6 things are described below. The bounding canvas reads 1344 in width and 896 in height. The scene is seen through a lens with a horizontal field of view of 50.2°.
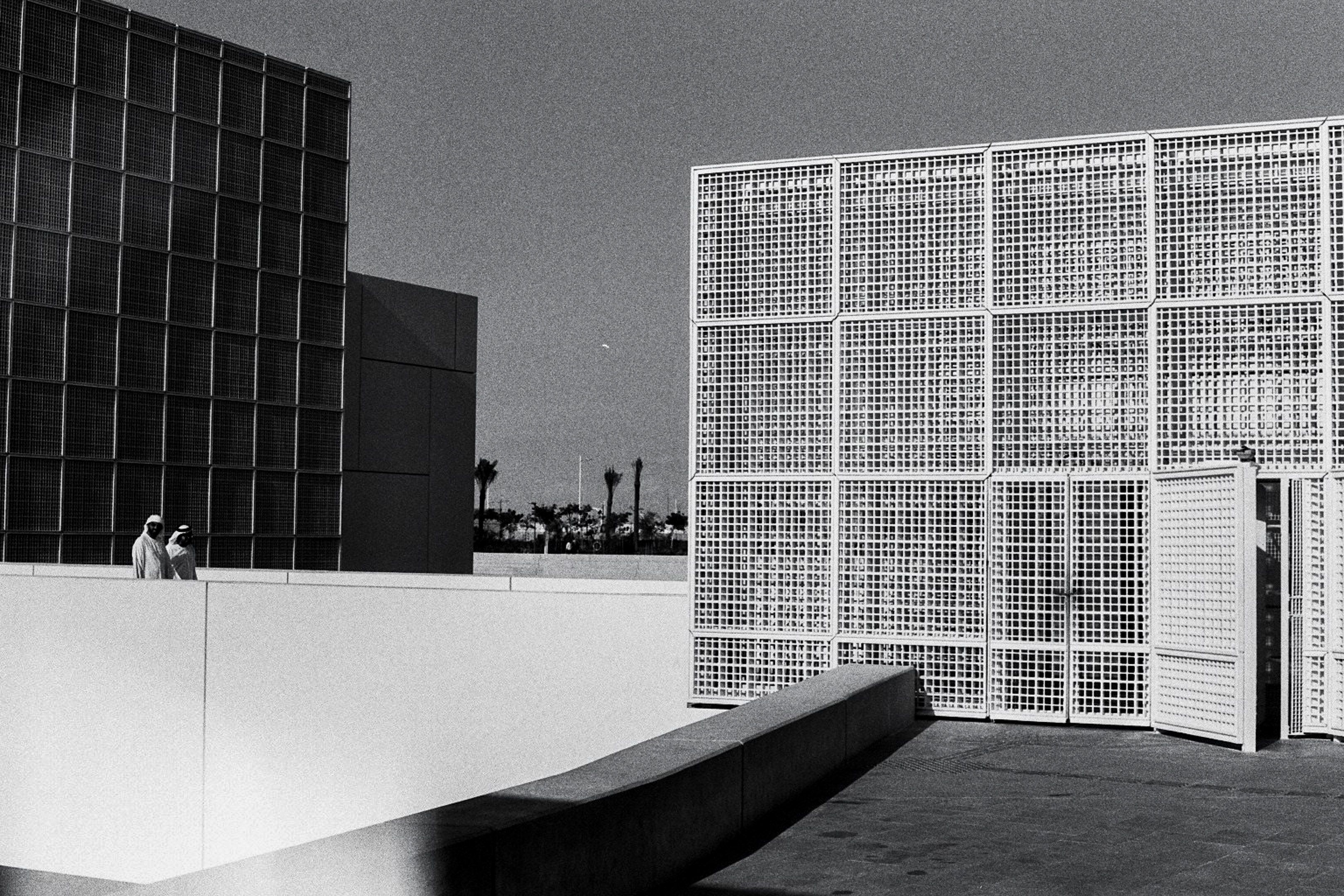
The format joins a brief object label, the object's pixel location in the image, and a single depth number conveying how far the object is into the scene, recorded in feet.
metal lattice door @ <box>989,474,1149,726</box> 38.96
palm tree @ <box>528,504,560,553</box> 342.03
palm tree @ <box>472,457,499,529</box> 324.19
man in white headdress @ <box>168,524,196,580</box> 73.72
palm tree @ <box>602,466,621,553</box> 340.80
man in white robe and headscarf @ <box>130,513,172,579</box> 70.44
